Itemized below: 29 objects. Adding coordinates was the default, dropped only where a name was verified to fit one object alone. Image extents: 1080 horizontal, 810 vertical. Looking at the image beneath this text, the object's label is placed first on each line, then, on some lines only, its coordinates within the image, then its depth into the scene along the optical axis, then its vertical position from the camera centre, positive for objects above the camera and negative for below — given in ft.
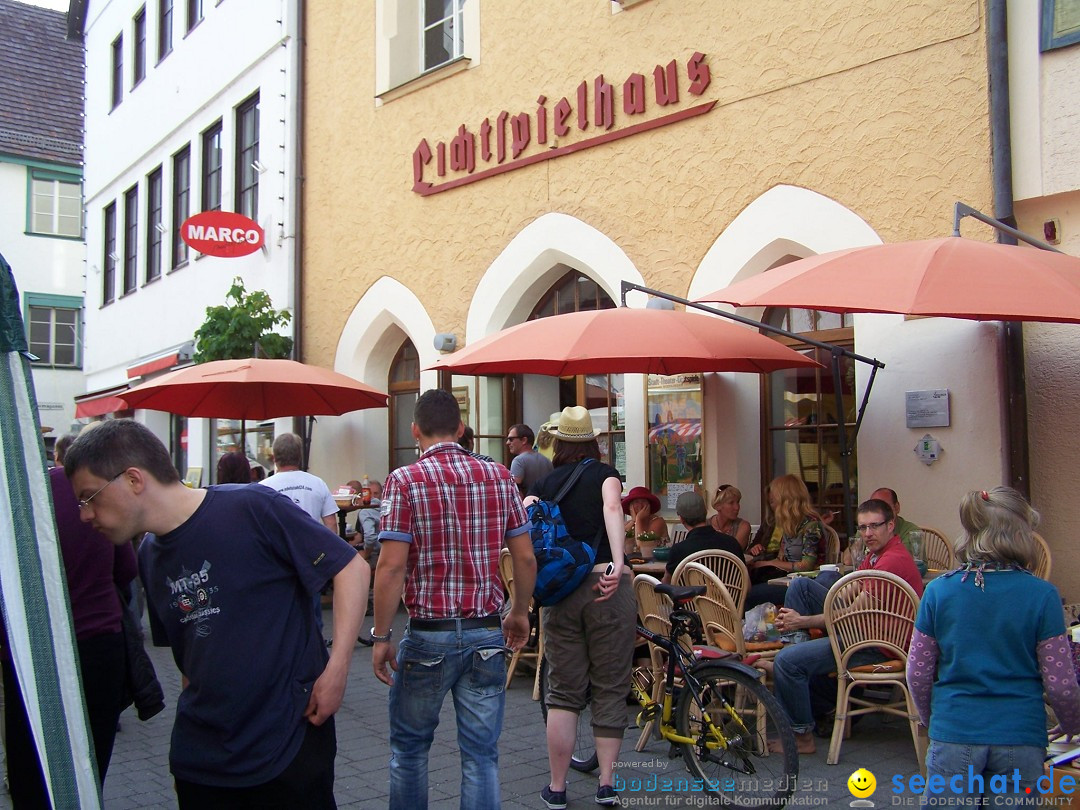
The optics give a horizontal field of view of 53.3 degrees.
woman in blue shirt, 10.19 -2.17
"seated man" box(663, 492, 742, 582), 20.88 -1.91
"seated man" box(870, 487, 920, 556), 21.18 -1.69
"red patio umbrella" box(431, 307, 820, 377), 20.93 +1.97
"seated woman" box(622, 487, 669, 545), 26.50 -1.84
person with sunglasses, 25.22 -0.57
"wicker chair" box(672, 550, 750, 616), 20.07 -2.50
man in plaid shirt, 12.64 -2.05
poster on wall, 27.25 +0.10
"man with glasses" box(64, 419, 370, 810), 8.95 -1.41
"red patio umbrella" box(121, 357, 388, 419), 28.91 +1.51
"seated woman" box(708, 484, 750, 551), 25.14 -1.84
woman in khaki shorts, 15.43 -2.96
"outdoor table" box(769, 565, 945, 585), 20.47 -2.71
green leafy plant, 38.81 +4.17
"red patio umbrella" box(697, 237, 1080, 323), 15.97 +2.40
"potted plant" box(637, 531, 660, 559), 25.72 -2.49
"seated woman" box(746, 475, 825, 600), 23.17 -2.14
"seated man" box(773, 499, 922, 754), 17.66 -3.53
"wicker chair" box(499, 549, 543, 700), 22.08 -4.54
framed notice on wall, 22.34 +0.59
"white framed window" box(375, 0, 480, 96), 37.60 +14.36
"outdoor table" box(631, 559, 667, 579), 23.03 -2.76
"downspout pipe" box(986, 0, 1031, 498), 21.34 +2.14
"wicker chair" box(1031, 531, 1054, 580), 20.13 -2.35
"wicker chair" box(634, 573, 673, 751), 17.83 -2.95
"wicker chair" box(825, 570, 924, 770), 16.99 -3.08
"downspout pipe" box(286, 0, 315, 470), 41.78 +10.29
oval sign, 39.24 +7.95
